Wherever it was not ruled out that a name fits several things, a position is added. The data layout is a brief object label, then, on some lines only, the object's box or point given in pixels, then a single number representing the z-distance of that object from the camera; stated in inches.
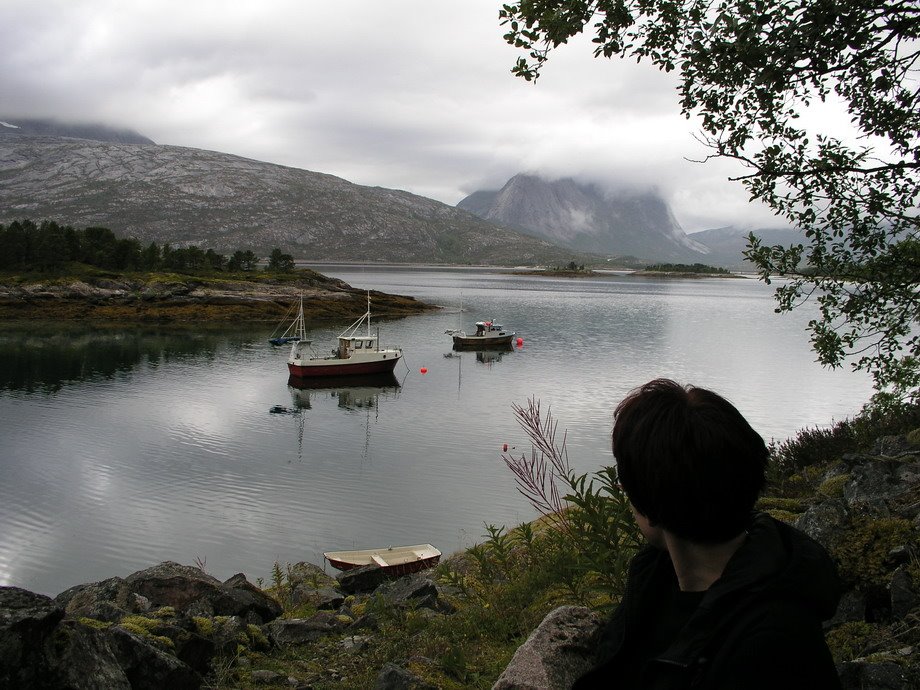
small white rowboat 571.2
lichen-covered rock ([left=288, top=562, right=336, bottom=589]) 511.5
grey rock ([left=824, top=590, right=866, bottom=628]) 194.1
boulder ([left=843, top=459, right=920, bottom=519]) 243.2
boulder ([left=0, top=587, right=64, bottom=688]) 174.7
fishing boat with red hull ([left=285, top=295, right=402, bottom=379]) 1727.4
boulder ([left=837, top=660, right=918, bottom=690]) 144.0
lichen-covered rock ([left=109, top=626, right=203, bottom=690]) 220.1
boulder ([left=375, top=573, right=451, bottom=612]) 357.7
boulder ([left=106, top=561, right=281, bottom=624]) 357.1
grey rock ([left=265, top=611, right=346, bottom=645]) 315.3
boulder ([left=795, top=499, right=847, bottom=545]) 219.9
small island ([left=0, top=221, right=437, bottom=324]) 2886.3
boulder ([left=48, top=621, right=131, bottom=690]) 184.1
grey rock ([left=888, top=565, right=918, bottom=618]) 183.5
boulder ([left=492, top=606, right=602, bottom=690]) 146.9
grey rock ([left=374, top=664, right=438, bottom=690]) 211.9
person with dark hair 75.5
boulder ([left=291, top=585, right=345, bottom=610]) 421.7
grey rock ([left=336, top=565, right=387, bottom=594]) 510.3
